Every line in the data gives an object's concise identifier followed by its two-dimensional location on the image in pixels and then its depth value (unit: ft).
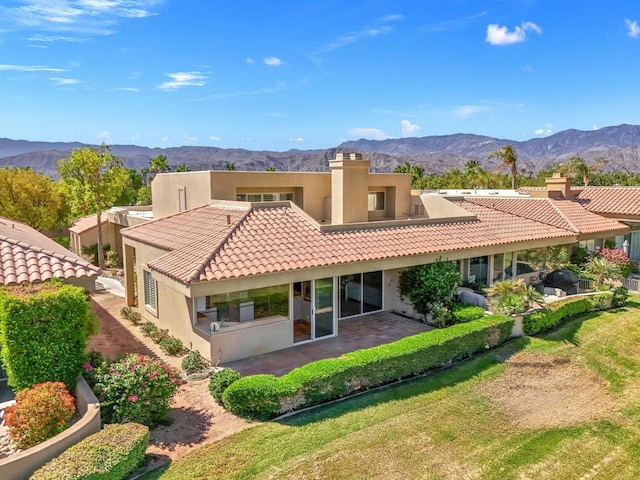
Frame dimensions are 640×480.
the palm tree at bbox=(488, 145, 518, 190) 241.55
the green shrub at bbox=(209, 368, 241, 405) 42.14
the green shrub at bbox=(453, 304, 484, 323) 60.80
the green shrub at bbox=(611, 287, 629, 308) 76.43
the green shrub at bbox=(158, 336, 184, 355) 55.72
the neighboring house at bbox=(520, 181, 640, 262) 102.89
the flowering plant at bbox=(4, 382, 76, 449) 32.37
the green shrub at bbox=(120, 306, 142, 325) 69.72
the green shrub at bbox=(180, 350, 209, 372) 48.98
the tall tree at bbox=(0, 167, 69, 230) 121.90
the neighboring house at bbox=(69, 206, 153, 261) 114.69
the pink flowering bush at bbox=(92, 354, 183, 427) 36.09
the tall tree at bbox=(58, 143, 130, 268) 107.24
